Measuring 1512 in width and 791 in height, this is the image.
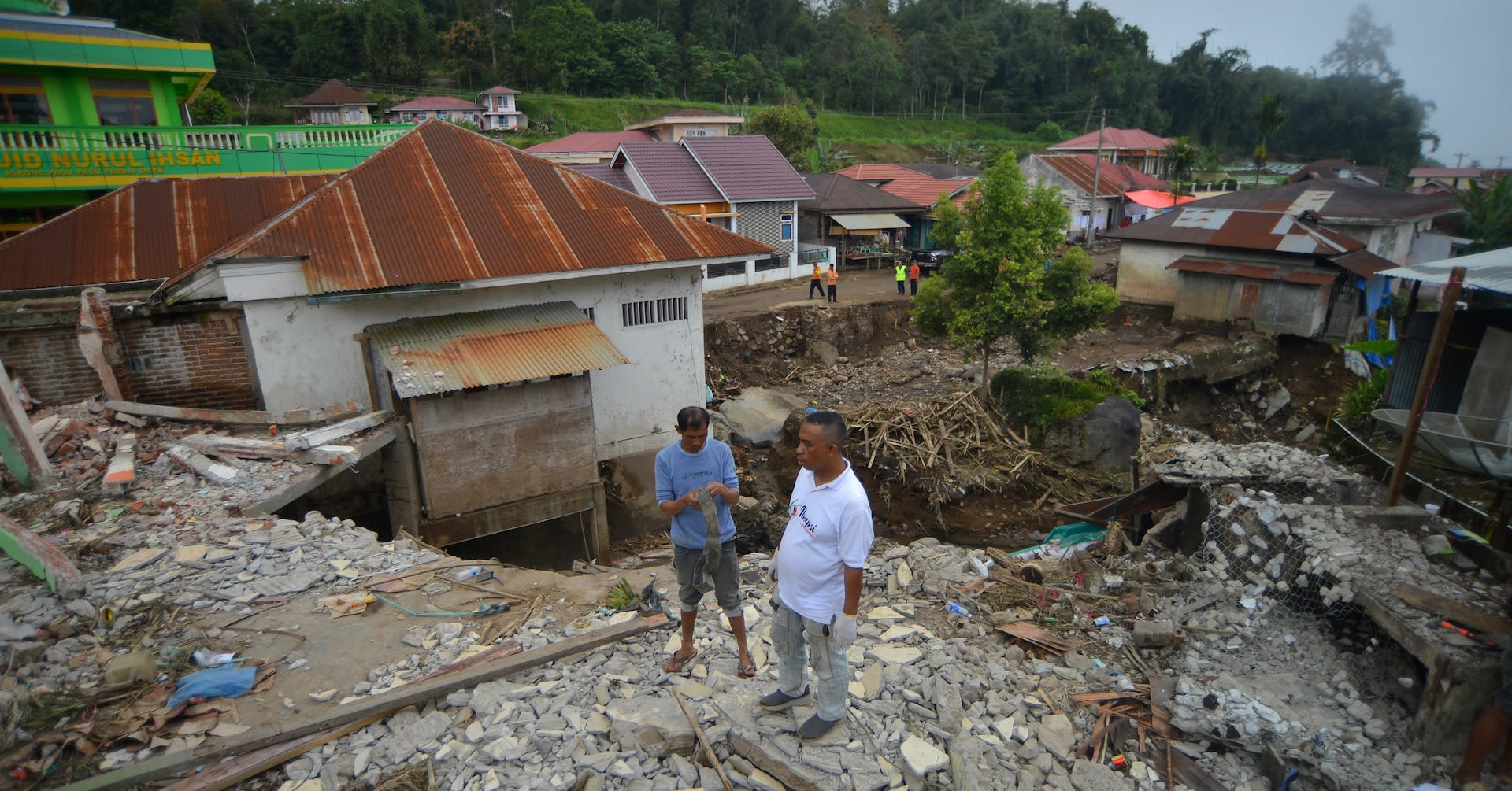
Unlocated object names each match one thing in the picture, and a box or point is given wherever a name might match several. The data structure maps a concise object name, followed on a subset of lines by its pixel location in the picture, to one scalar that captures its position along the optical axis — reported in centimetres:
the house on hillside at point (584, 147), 3700
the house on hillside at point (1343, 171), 4646
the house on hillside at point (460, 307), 918
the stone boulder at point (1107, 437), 1465
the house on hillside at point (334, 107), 4372
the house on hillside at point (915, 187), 3091
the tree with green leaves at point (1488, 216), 2636
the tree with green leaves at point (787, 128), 3869
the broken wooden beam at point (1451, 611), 494
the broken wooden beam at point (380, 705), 412
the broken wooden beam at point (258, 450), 825
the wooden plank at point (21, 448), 705
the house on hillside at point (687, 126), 4100
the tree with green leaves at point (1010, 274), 1365
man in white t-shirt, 378
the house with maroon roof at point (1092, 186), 3553
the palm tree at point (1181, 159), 3956
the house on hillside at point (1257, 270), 1889
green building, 1434
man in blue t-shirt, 461
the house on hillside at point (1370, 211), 2159
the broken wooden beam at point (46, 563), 566
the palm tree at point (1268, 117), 4209
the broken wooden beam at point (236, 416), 867
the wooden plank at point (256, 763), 417
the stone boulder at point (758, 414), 1512
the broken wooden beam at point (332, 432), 850
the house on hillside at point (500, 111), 4797
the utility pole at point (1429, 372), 675
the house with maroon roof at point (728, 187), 2381
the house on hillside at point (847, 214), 2739
